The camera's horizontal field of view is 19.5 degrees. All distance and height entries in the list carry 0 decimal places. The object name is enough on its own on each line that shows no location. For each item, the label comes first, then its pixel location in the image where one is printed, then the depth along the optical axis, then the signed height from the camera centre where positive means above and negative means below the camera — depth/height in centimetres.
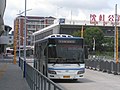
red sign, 11165 +998
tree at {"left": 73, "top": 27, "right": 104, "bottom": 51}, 10025 +404
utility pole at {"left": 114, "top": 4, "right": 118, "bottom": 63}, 4601 +76
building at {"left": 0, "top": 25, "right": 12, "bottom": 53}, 9884 +275
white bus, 2159 -46
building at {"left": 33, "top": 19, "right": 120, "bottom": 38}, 12079 +817
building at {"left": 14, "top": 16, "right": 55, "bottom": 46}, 17062 +1350
